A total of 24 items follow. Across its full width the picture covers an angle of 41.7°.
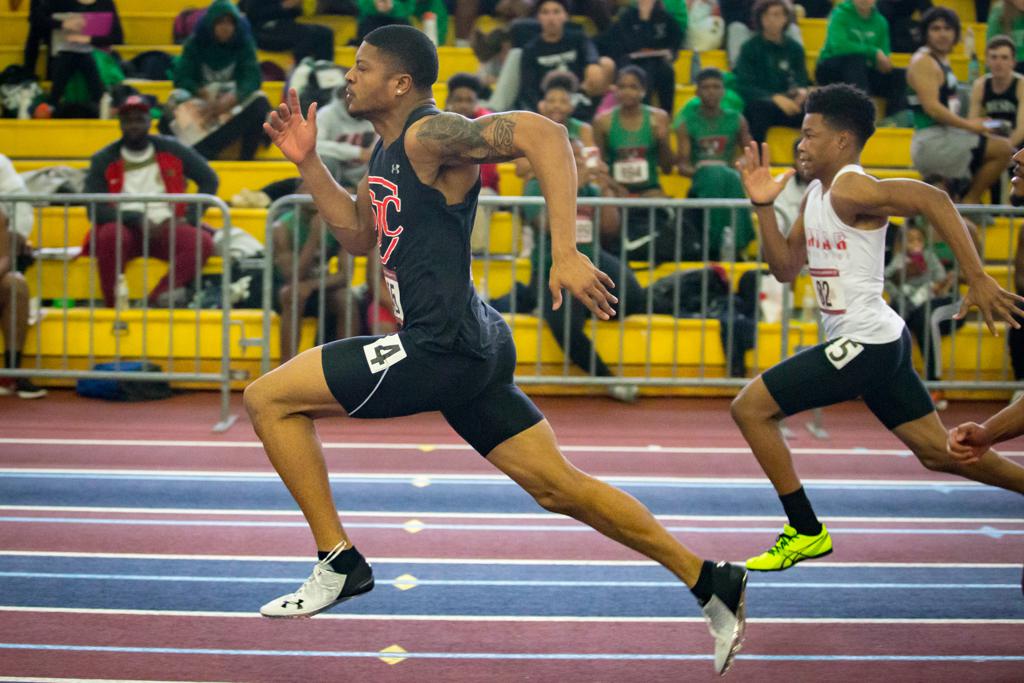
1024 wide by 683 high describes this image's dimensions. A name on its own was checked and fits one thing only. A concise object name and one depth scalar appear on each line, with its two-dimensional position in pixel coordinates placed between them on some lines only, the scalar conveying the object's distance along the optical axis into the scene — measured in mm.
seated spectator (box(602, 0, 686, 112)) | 12228
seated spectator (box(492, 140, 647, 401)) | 9242
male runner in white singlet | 5449
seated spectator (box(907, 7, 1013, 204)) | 11062
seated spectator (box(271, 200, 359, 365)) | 9438
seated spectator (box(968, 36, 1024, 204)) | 11234
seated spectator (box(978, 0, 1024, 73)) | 12219
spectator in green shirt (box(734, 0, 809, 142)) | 11977
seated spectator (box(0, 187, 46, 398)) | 9180
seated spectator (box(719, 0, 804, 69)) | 12391
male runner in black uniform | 4211
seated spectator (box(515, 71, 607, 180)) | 10320
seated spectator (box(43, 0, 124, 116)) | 12539
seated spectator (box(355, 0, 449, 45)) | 12203
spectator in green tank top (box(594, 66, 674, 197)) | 10797
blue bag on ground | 9758
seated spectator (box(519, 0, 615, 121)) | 11547
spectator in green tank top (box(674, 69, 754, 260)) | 11156
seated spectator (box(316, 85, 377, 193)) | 10766
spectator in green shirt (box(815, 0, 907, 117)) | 12055
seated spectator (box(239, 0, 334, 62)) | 12961
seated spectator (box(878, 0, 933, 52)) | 13578
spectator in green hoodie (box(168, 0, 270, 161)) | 11789
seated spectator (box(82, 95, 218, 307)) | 9680
